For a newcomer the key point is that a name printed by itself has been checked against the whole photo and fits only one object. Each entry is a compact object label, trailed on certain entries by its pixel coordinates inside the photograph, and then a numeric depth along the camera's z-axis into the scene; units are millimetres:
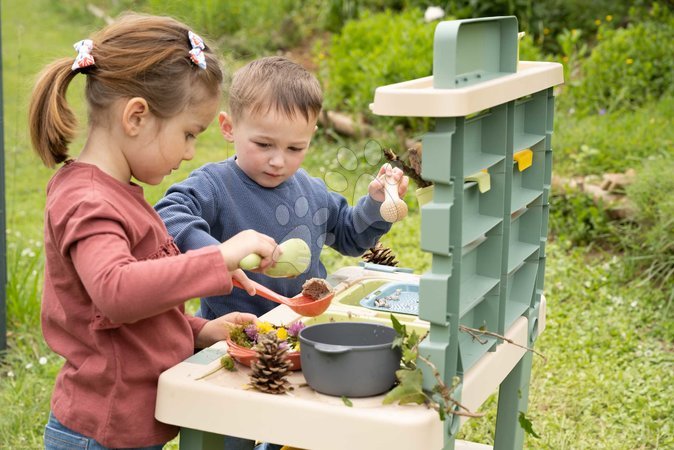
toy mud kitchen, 1389
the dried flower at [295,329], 1583
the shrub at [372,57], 5227
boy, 1781
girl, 1478
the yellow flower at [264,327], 1568
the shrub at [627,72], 4980
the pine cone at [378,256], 1965
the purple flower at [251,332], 1553
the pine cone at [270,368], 1455
